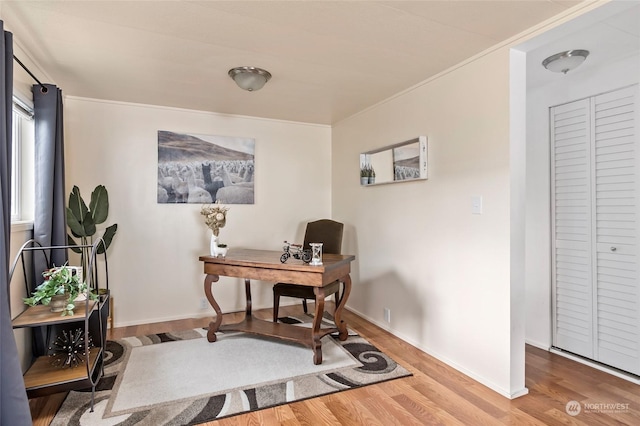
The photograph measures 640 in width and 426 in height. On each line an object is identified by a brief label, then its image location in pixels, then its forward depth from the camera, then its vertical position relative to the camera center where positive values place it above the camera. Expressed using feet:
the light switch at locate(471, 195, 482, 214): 8.16 +0.17
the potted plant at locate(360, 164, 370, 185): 12.20 +1.30
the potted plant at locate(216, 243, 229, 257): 10.28 -1.13
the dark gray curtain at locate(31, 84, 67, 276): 8.21 +0.85
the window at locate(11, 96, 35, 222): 8.37 +1.21
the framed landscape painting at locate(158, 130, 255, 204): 12.34 +1.58
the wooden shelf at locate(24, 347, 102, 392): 6.51 -3.13
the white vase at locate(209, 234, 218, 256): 10.35 -0.97
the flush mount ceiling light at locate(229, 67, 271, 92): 8.86 +3.43
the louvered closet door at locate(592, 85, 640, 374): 8.36 -0.44
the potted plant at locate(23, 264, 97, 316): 6.67 -1.53
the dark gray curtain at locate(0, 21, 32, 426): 5.47 -1.20
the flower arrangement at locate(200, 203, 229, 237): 10.42 -0.15
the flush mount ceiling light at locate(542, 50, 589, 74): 8.03 +3.49
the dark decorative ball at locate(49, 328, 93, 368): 7.27 -2.93
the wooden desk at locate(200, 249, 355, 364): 8.87 -1.73
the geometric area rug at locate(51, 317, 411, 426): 6.90 -3.84
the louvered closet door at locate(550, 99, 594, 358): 9.27 -0.43
